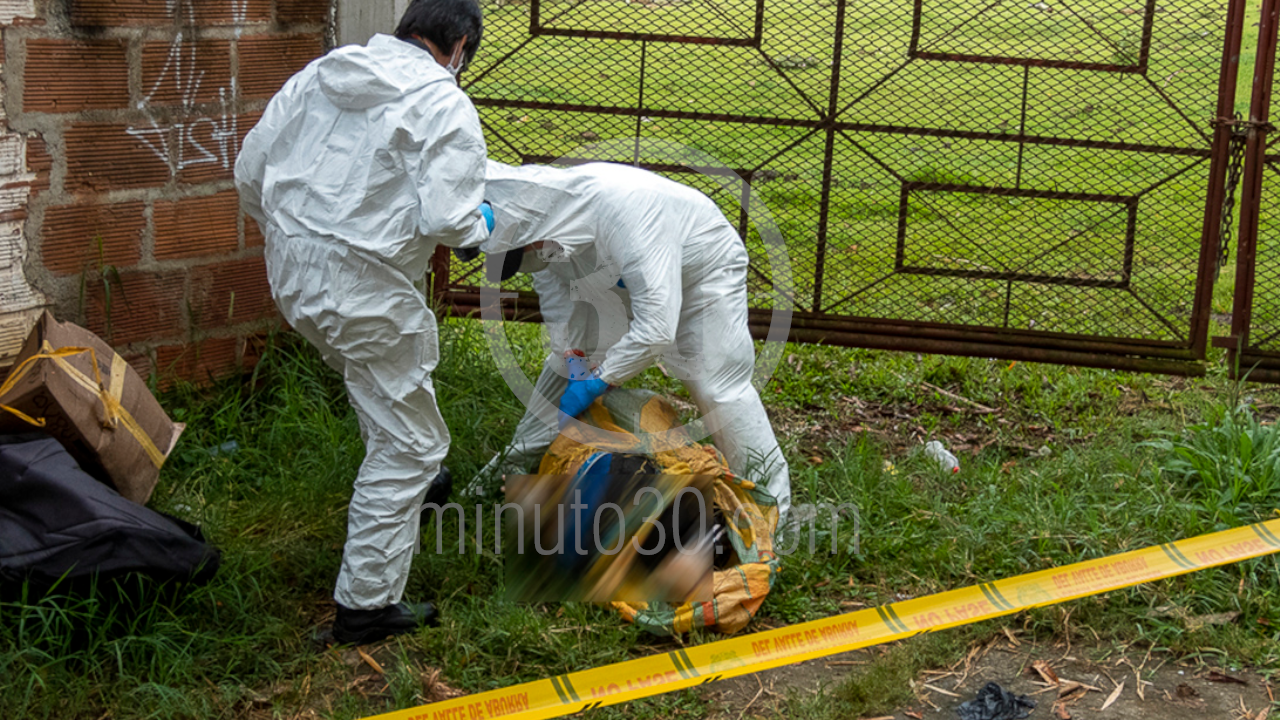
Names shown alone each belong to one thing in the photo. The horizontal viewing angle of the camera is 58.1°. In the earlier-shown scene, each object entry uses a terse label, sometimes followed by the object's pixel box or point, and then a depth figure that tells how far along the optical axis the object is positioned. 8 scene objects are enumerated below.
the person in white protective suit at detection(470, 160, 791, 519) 3.62
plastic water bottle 4.45
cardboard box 3.36
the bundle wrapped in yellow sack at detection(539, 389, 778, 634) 3.46
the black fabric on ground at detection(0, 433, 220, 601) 3.04
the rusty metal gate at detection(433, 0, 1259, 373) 4.50
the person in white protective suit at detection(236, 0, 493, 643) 3.05
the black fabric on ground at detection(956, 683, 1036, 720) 3.14
